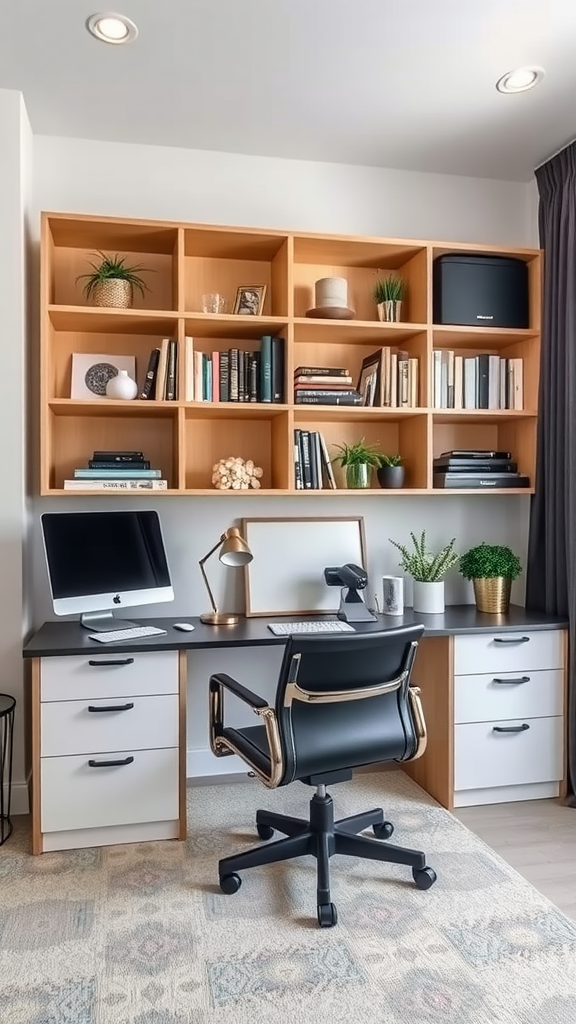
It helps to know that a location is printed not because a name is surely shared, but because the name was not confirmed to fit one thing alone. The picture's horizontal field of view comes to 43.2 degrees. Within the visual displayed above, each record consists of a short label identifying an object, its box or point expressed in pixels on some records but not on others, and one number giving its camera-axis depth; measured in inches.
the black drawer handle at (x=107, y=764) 98.0
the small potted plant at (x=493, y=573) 123.1
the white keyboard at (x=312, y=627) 106.8
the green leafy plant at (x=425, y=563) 122.7
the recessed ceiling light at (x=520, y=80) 99.6
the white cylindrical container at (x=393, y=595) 121.8
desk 97.3
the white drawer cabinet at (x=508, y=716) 111.8
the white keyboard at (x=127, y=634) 100.9
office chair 80.0
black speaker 122.2
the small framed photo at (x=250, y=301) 117.9
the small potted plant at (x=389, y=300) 123.6
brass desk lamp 110.5
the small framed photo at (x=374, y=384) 121.1
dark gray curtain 115.8
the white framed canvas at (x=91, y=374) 117.3
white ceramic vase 110.2
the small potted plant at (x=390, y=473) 122.6
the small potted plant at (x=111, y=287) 112.0
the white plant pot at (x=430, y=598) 122.0
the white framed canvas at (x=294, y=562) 123.6
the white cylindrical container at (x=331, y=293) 118.9
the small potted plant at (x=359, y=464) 121.3
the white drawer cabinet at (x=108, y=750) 97.3
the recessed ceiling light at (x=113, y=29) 87.9
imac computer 104.7
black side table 103.9
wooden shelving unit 111.5
